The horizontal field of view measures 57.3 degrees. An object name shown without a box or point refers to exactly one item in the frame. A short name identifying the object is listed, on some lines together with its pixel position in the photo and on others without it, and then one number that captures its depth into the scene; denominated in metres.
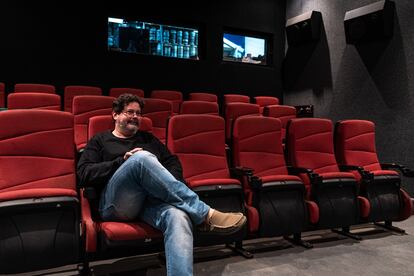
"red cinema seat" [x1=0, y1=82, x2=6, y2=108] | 3.29
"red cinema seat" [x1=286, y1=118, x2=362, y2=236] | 2.03
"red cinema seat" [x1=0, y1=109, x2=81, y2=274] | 1.30
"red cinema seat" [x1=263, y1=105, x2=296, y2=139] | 3.57
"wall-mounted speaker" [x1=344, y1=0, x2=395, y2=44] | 3.67
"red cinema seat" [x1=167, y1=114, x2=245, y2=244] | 1.74
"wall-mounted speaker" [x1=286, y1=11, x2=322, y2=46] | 4.66
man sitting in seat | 1.35
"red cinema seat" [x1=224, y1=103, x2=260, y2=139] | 3.30
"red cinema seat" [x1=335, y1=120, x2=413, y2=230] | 2.21
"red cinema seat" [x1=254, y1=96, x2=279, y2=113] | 4.64
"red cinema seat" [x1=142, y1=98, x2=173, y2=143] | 2.58
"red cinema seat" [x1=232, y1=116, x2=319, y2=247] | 1.85
